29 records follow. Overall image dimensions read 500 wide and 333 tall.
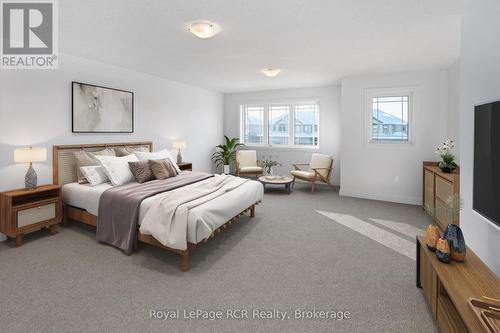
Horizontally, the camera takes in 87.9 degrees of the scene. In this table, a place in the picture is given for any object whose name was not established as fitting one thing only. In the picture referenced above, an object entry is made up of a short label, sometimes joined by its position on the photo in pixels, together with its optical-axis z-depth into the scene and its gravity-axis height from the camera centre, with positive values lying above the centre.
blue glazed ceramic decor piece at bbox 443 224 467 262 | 1.83 -0.59
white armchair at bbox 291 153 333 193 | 6.07 -0.26
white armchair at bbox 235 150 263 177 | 6.82 -0.12
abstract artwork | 4.14 +0.85
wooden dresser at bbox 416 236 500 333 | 1.39 -0.76
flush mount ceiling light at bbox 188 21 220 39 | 2.89 +1.49
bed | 2.63 -0.57
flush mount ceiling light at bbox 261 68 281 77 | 4.76 +1.63
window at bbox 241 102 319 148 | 7.10 +1.02
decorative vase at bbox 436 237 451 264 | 1.82 -0.64
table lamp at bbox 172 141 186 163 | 5.80 +0.30
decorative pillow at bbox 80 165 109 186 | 3.76 -0.23
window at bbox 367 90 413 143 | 5.36 +0.94
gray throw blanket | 2.99 -0.67
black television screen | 1.64 +0.00
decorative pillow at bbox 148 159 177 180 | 4.24 -0.17
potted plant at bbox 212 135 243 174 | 7.50 +0.17
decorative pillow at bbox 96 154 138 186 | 3.84 -0.16
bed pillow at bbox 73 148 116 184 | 3.95 -0.02
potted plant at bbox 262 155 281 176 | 6.32 -0.09
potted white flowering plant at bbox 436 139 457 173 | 3.92 +0.00
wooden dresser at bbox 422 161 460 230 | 3.49 -0.40
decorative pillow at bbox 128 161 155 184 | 4.04 -0.19
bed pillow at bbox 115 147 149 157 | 4.60 +0.15
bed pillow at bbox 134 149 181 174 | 4.63 +0.05
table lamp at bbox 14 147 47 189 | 3.13 +0.01
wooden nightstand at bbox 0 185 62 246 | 3.11 -0.66
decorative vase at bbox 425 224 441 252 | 1.99 -0.59
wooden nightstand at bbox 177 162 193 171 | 5.78 -0.16
